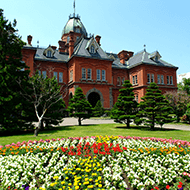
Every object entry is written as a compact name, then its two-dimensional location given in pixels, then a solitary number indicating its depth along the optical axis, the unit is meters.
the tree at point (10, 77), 12.00
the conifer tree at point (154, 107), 14.58
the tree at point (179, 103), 22.95
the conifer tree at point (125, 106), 15.79
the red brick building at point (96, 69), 29.31
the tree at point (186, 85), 42.19
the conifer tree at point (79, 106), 17.55
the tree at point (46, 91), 13.35
